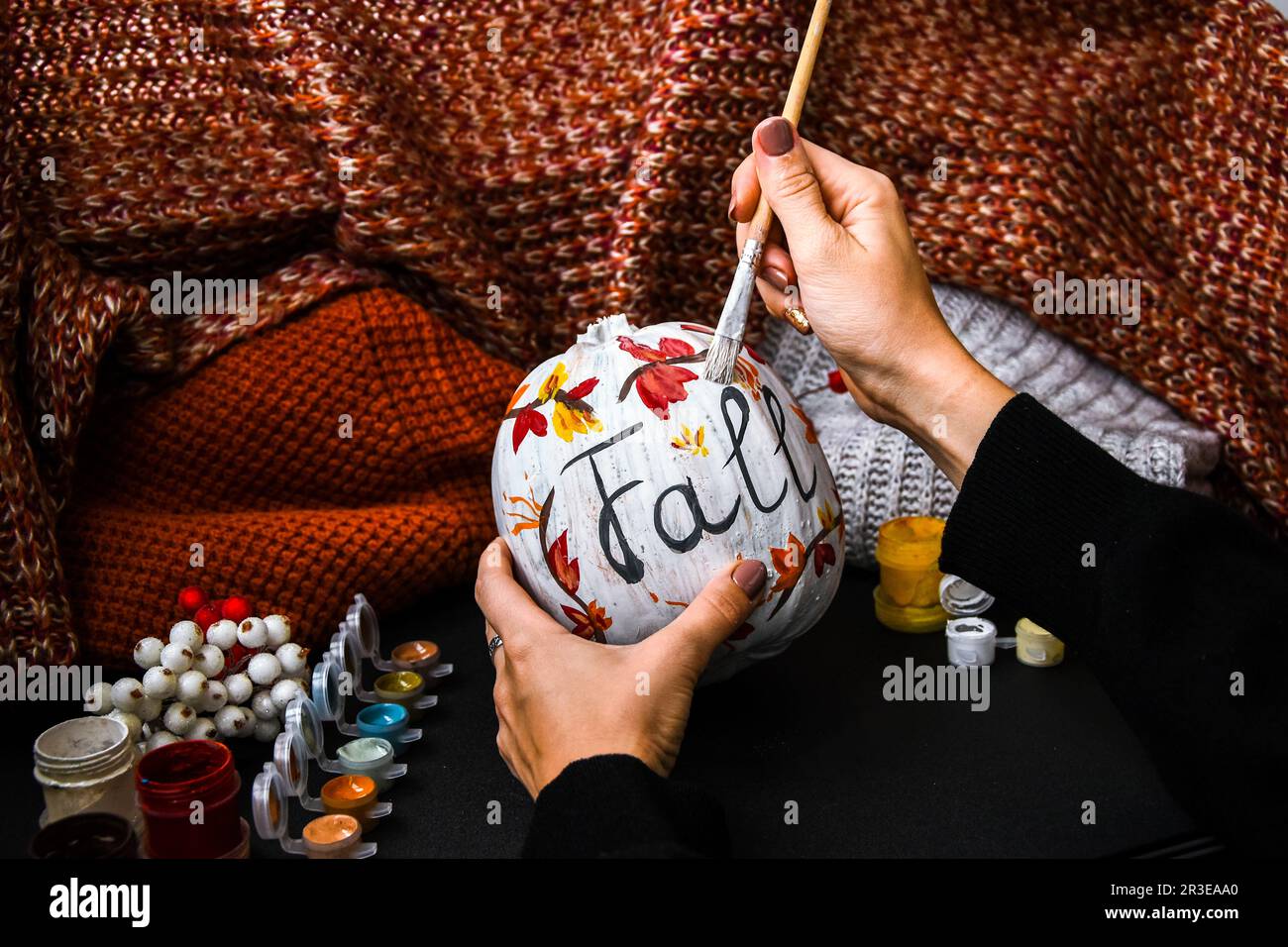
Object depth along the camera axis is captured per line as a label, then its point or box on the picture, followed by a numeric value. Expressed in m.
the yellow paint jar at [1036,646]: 1.15
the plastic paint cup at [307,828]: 0.90
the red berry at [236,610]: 1.11
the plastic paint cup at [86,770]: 0.90
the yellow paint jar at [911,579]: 1.21
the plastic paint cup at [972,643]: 1.15
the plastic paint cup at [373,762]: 1.00
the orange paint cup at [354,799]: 0.95
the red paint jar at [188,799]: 0.87
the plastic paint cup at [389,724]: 1.05
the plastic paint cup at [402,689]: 1.10
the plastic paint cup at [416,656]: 1.15
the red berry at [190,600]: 1.12
